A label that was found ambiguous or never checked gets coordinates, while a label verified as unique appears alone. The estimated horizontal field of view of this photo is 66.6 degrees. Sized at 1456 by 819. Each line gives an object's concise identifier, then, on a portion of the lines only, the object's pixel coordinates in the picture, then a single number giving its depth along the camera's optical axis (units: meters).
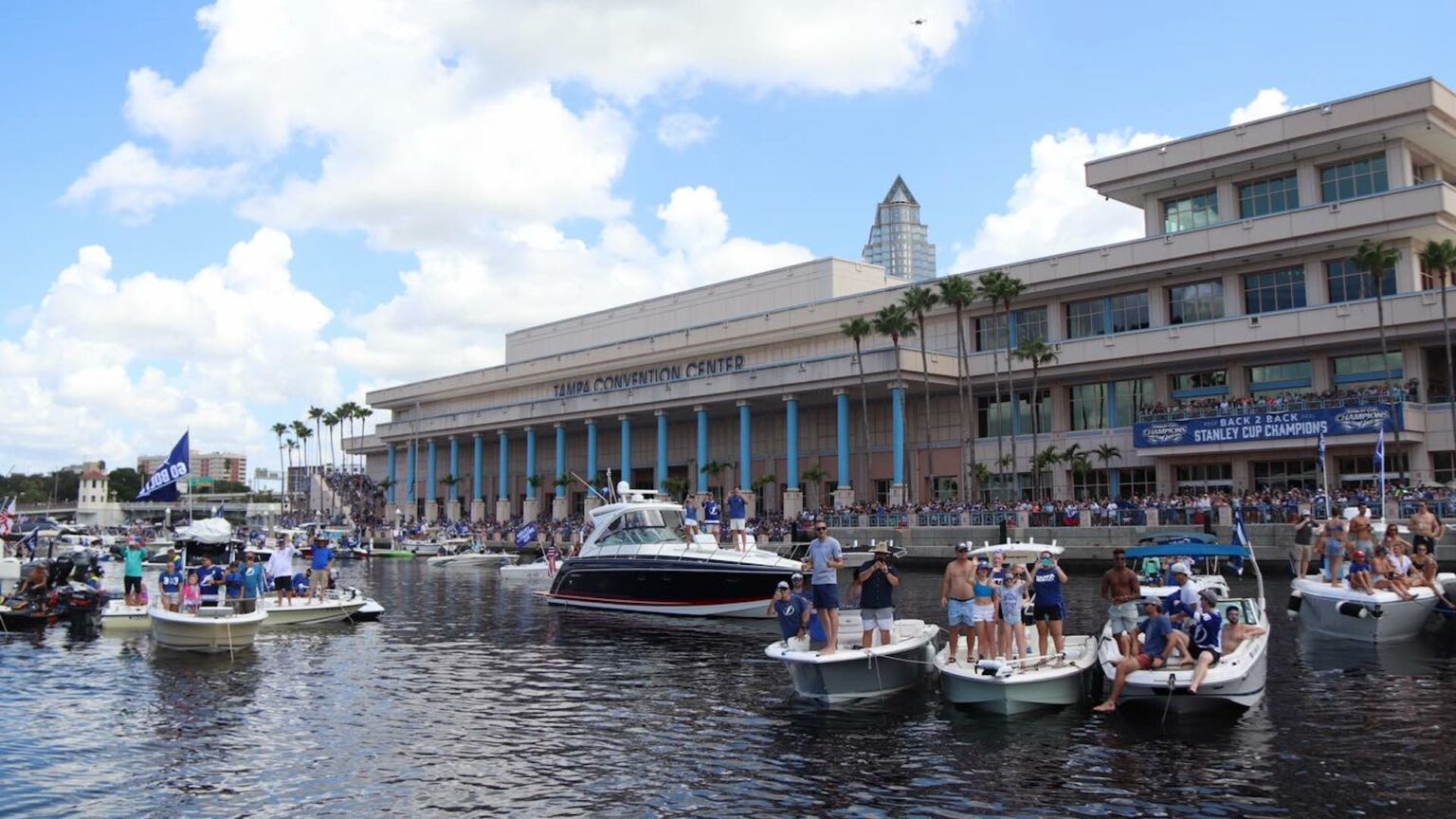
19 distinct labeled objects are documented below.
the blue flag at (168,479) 33.06
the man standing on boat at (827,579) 17.36
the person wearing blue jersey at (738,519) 30.36
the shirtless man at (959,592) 16.97
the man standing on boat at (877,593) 17.38
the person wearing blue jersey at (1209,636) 15.46
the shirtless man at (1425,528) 24.89
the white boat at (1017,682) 15.75
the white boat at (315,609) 28.81
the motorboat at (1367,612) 22.17
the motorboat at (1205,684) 15.12
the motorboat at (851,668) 17.08
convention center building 51.81
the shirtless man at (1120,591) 17.05
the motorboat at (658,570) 29.39
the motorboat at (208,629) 23.58
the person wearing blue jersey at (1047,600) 16.66
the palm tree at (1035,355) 59.78
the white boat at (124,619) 28.06
